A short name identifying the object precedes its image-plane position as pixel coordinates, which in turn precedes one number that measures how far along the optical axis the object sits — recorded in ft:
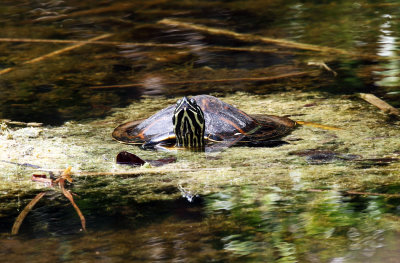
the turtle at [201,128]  21.58
